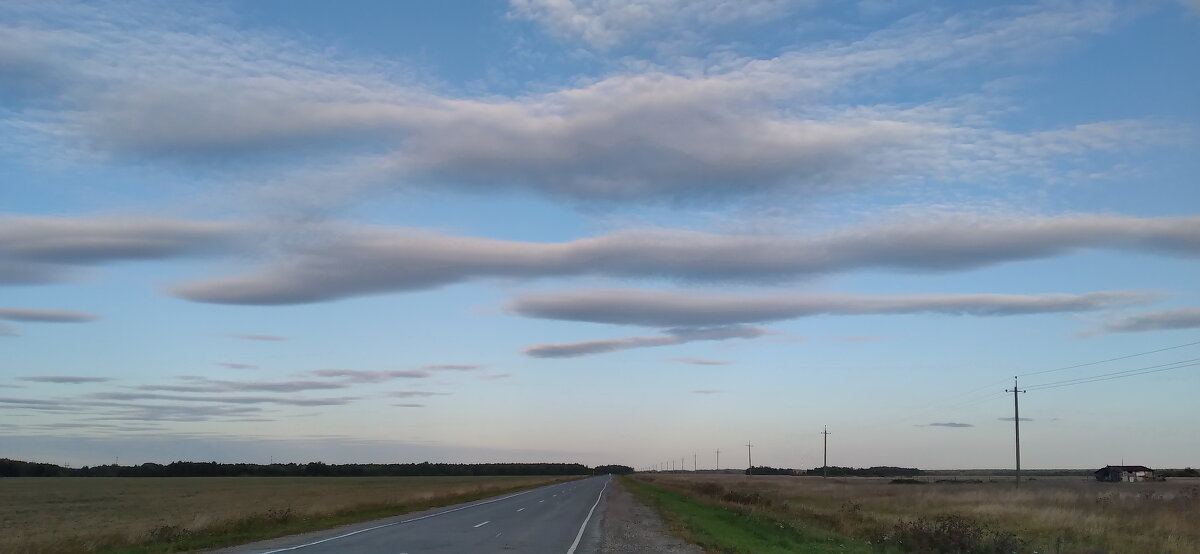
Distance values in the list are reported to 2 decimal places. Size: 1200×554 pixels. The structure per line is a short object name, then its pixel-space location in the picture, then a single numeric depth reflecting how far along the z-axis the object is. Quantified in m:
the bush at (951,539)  22.03
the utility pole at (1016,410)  68.75
